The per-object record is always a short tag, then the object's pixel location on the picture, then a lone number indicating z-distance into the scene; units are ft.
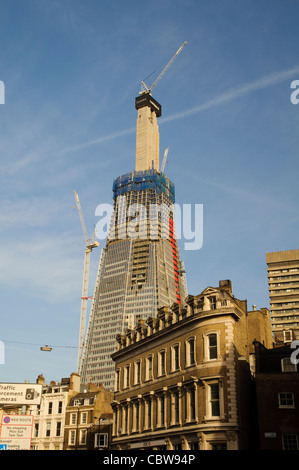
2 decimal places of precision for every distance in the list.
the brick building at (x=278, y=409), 145.79
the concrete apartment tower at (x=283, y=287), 590.14
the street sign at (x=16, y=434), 99.66
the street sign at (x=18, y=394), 118.52
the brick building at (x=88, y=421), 256.93
